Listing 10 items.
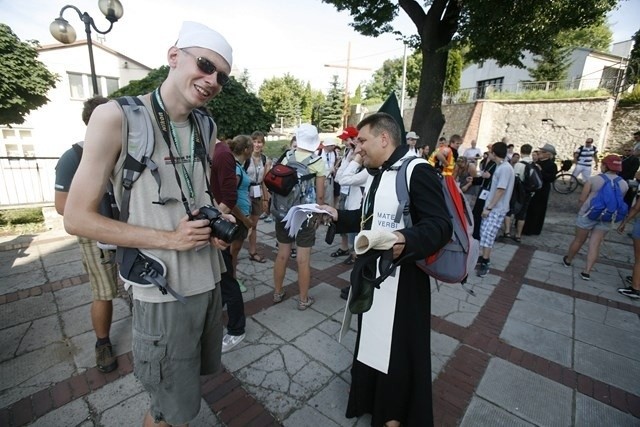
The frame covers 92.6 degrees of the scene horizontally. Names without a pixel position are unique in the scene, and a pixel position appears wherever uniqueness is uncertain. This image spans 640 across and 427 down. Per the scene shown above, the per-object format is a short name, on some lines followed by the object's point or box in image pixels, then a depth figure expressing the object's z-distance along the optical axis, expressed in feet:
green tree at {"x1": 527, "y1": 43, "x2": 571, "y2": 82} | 82.12
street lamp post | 20.68
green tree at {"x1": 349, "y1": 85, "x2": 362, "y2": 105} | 175.58
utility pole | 71.41
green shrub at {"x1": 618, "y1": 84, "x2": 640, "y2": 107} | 48.98
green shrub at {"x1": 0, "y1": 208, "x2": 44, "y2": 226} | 23.13
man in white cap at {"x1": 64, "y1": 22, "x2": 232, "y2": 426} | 3.88
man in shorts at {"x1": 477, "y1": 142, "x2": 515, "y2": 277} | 16.12
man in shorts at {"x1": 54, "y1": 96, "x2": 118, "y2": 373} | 7.62
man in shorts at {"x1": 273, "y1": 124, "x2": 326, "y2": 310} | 11.44
